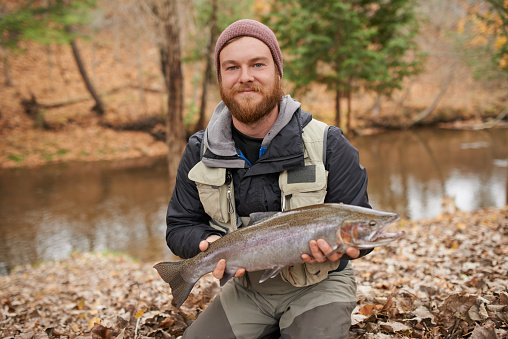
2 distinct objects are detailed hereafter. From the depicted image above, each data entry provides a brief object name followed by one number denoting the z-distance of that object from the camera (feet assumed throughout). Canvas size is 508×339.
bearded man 8.71
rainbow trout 7.40
